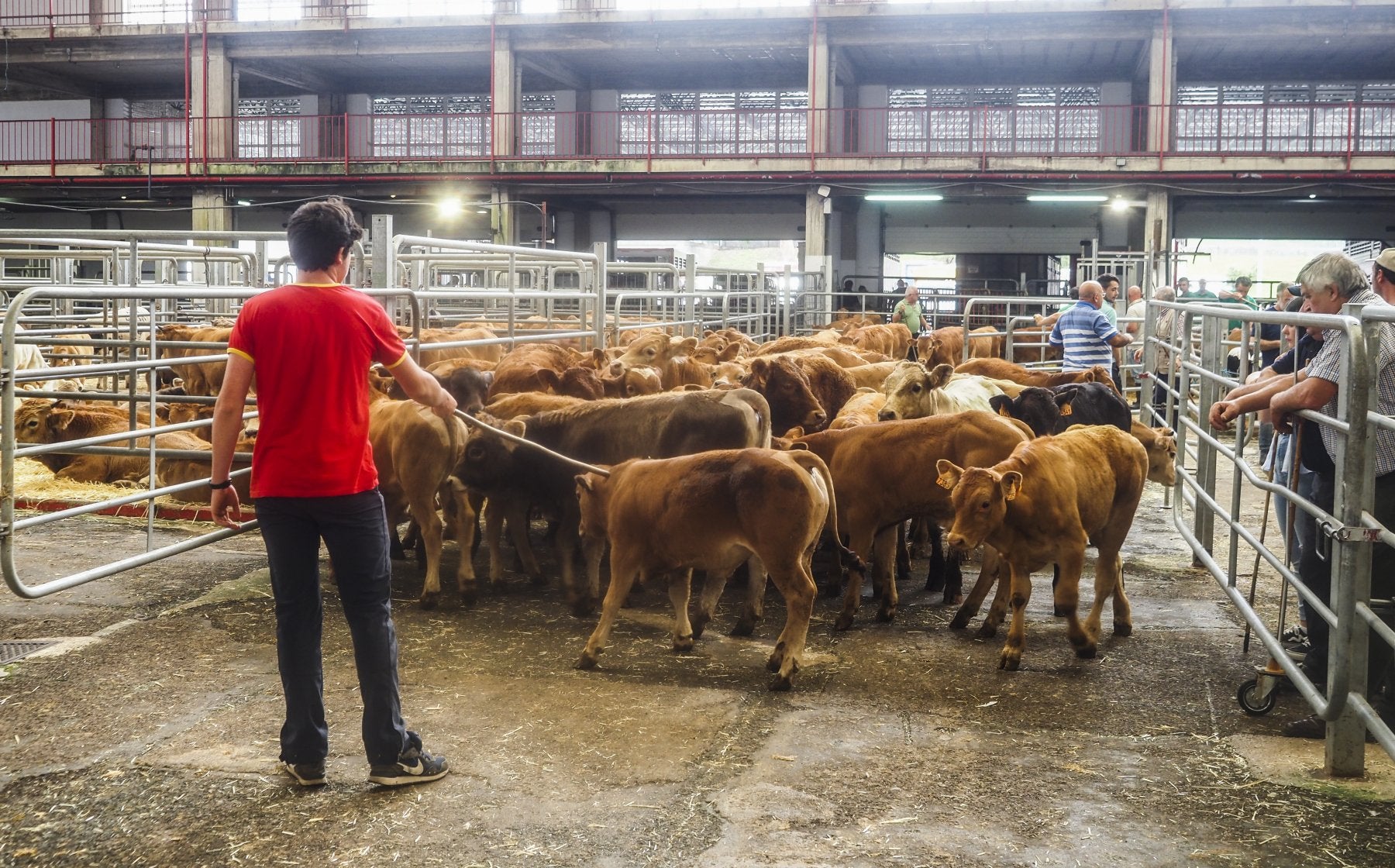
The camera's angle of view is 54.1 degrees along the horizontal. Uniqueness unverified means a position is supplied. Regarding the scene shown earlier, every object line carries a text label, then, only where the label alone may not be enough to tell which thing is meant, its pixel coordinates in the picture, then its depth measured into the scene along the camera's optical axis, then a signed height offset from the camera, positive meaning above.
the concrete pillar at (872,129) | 33.44 +5.04
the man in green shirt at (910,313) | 20.44 +0.34
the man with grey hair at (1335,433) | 4.98 -0.35
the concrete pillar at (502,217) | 30.38 +2.58
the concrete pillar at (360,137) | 35.44 +5.02
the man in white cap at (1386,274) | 5.55 +0.27
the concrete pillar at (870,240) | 33.84 +2.35
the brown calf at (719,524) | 5.95 -0.85
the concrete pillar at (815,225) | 28.97 +2.34
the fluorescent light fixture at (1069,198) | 29.28 +3.00
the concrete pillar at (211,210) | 31.19 +2.73
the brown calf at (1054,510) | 6.15 -0.81
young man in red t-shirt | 4.54 -0.46
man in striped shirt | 12.29 +0.01
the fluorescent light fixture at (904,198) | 30.59 +3.17
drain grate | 6.15 -1.48
